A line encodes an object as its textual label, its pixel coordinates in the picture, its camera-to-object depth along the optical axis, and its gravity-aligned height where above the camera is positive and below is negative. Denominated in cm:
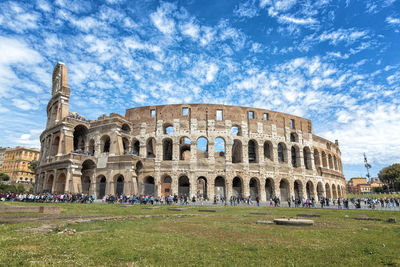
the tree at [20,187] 5902 +102
